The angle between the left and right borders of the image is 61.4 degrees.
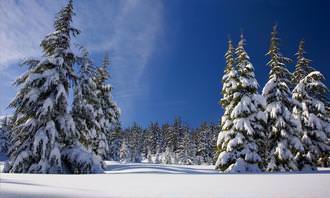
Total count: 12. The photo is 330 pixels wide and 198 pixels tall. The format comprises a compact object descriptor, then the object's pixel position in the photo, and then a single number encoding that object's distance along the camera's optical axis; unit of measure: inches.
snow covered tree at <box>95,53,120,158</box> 1205.8
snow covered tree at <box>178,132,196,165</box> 3063.5
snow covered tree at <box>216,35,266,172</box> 878.4
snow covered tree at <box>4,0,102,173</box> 573.9
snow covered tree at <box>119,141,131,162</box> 3292.3
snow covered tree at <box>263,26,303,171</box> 922.1
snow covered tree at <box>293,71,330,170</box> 992.2
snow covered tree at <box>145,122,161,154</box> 4372.5
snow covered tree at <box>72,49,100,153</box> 689.7
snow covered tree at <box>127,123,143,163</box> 3566.2
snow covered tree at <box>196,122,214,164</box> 3171.8
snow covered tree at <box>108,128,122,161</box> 2275.8
